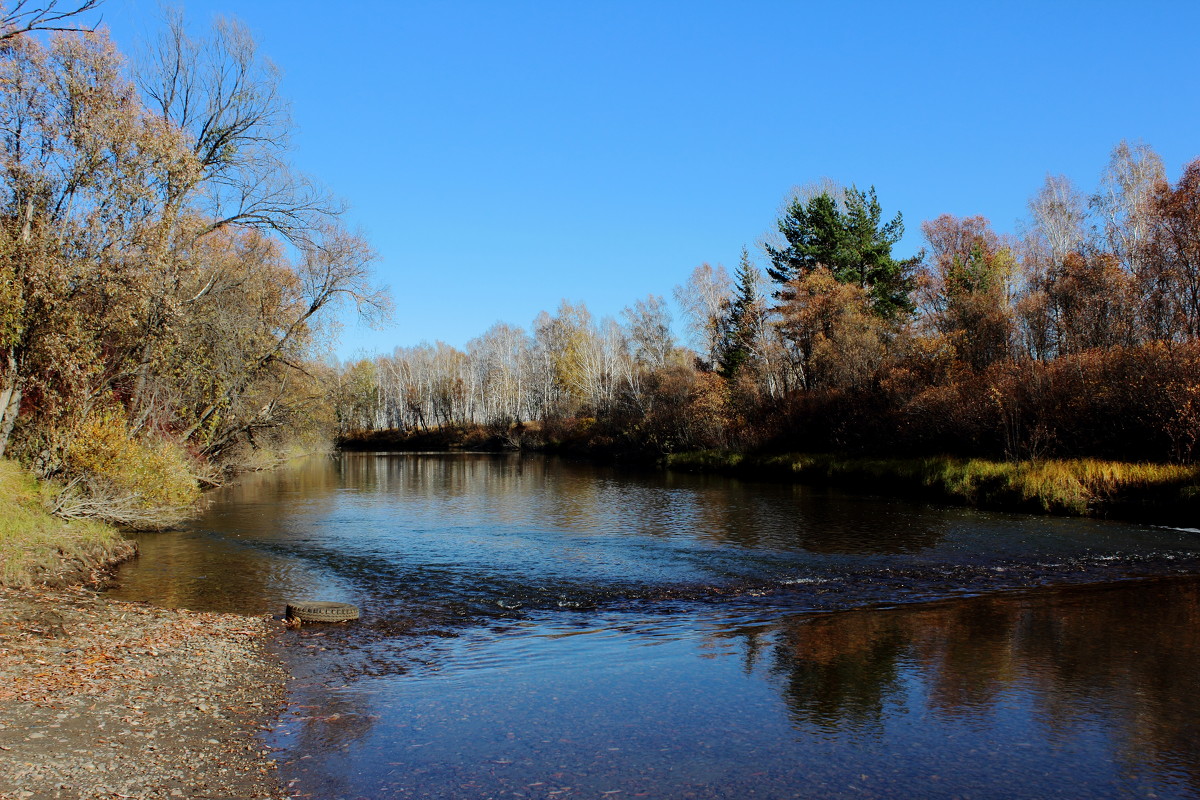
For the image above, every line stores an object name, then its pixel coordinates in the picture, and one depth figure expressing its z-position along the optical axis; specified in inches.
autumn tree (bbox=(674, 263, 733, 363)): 2647.6
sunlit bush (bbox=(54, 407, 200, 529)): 700.0
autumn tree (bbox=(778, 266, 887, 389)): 1798.7
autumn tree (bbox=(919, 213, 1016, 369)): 1612.9
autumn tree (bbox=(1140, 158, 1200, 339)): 1322.6
